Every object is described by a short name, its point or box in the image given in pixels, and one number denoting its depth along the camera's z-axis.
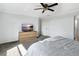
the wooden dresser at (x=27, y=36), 2.58
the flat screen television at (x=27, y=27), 2.67
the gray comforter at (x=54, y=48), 0.86
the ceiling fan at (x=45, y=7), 1.53
